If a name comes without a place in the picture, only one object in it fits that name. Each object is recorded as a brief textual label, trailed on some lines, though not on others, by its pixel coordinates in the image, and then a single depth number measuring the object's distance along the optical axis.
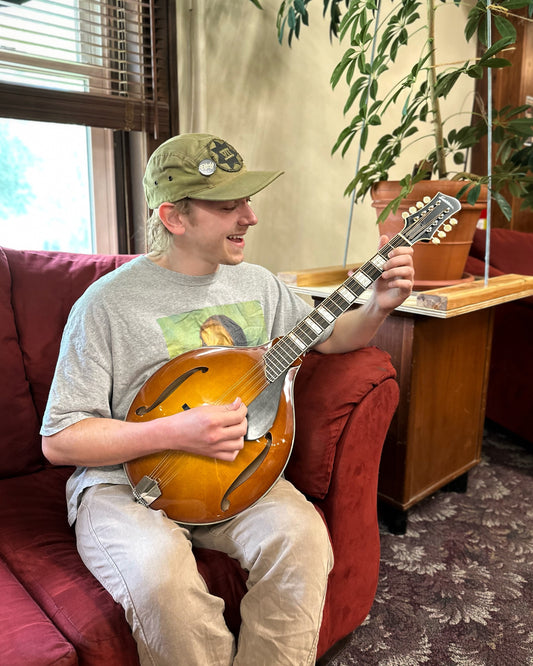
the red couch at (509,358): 2.27
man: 0.94
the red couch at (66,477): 0.90
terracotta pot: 1.68
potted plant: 1.60
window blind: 1.59
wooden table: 1.65
